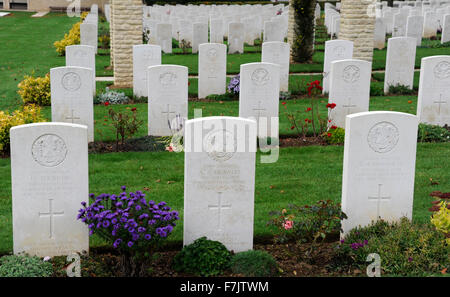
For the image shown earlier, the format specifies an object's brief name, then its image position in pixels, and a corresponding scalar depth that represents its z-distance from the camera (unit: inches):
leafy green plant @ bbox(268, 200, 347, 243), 245.6
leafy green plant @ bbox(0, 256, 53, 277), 224.1
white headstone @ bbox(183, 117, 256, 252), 238.8
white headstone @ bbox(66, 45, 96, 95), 537.6
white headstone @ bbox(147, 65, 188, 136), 412.5
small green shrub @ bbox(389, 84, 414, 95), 567.5
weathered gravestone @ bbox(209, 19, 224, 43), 907.4
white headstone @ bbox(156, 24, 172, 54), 855.7
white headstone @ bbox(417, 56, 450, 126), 430.0
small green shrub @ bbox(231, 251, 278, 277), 228.8
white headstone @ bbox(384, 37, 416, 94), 542.3
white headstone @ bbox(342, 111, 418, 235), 250.1
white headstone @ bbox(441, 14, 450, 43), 886.9
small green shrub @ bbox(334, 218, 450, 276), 229.5
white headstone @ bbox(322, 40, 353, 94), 555.5
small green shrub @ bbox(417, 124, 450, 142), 416.8
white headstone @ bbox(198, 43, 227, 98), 533.7
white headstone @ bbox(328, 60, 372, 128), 427.2
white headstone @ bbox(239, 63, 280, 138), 412.2
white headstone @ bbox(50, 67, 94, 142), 397.4
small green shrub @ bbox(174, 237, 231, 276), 231.9
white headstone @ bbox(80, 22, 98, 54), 813.9
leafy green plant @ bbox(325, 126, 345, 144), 412.8
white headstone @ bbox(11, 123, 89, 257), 235.0
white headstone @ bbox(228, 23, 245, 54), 854.5
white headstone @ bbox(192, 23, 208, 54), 868.5
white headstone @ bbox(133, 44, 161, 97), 535.5
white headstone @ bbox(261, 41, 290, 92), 561.9
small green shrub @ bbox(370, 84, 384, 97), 567.8
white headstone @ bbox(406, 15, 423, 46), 895.1
